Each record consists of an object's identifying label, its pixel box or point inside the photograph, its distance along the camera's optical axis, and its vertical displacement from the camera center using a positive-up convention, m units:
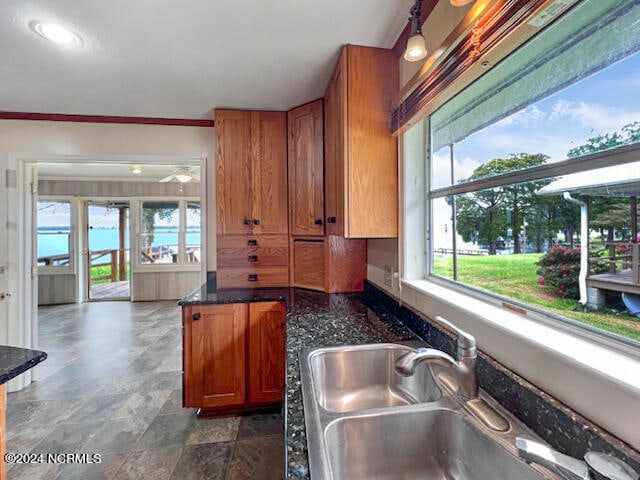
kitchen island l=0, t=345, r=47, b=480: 0.98 -0.43
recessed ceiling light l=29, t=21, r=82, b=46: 1.38 +1.02
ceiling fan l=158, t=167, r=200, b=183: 3.99 +0.94
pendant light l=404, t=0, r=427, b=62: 0.98 +0.67
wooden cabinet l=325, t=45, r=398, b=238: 1.55 +0.52
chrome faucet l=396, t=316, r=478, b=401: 0.87 -0.37
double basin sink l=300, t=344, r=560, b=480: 0.72 -0.55
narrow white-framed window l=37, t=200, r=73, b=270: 5.19 +0.16
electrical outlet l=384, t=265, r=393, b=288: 1.77 -0.22
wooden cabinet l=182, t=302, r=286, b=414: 1.95 -0.78
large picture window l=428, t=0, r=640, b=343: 0.71 +0.20
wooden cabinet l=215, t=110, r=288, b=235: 2.32 +0.56
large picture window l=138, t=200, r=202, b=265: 5.38 +0.19
